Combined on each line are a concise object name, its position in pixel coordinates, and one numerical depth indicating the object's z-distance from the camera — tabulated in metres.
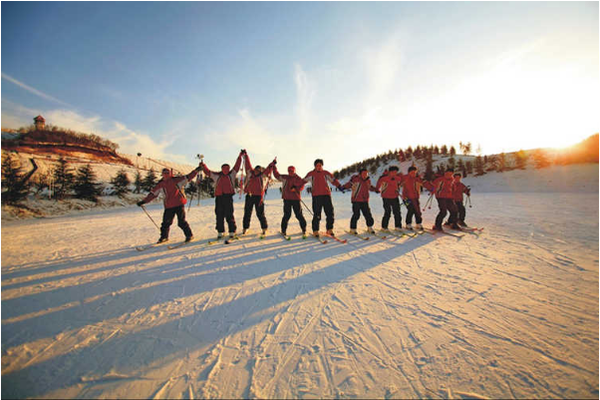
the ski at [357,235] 6.51
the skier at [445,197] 7.51
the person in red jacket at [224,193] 6.47
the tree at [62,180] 18.59
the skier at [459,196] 7.90
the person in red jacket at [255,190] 6.89
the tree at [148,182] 27.81
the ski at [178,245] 5.68
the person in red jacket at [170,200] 6.24
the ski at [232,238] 6.33
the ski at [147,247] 5.60
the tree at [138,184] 26.44
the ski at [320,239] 6.18
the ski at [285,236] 6.53
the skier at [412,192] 7.80
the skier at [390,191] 7.38
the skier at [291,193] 6.89
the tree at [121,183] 23.47
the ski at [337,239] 6.25
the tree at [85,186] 19.50
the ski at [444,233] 6.76
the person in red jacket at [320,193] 6.84
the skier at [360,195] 6.90
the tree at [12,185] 14.45
